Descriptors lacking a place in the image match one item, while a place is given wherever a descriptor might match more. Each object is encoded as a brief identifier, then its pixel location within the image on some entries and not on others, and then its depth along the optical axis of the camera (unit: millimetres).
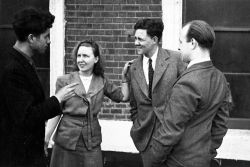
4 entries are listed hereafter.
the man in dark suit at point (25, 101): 3010
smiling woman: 3984
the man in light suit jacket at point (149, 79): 3828
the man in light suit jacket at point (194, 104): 2826
